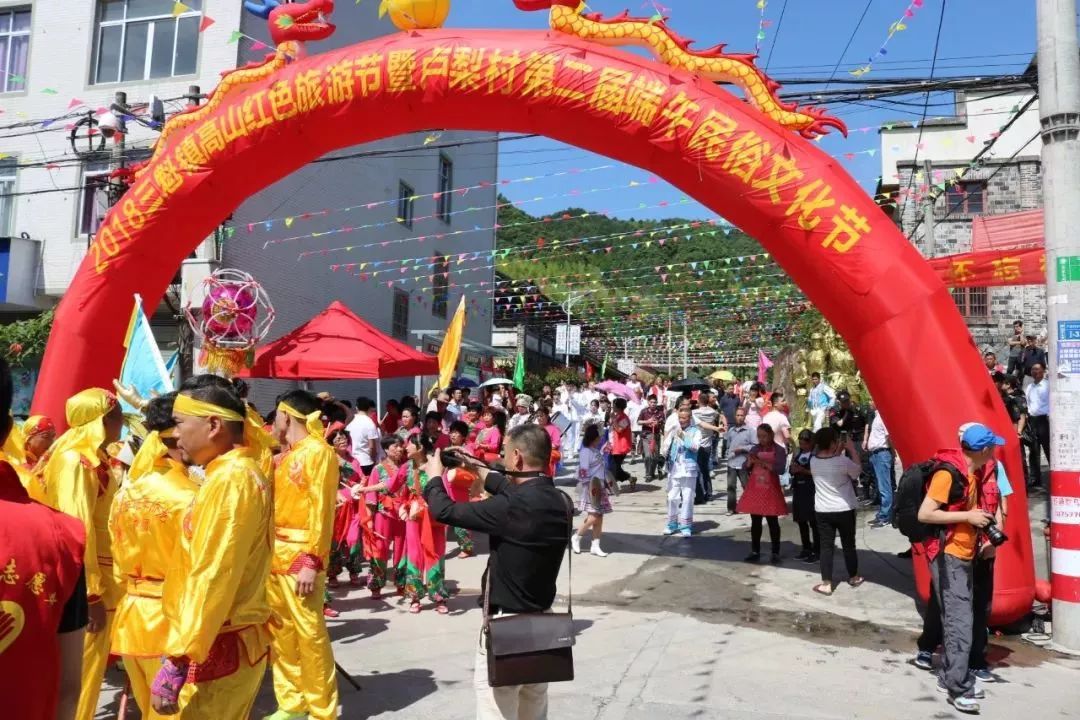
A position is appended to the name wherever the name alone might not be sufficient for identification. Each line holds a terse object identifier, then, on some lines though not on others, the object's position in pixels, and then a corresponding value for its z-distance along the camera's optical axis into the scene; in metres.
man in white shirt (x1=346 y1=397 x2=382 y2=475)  10.34
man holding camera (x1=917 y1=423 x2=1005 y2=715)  4.43
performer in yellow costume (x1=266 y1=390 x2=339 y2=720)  4.04
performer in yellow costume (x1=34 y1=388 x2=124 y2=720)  3.61
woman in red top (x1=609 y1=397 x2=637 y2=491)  12.63
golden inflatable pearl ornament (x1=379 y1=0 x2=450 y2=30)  7.46
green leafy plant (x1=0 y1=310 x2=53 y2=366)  13.05
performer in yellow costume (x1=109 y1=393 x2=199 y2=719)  3.03
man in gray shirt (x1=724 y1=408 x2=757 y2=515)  10.15
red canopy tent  9.88
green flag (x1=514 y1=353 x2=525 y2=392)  17.92
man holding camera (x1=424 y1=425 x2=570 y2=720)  3.05
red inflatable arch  6.04
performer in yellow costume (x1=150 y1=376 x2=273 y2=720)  2.58
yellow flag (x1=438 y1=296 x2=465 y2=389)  10.60
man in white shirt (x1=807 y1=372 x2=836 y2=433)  11.67
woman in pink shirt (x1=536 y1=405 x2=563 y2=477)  9.58
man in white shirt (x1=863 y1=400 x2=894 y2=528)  9.39
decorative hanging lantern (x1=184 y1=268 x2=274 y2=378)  8.04
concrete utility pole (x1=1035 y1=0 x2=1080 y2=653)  5.50
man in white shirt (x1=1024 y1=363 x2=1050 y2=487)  9.85
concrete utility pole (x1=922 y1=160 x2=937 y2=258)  15.39
